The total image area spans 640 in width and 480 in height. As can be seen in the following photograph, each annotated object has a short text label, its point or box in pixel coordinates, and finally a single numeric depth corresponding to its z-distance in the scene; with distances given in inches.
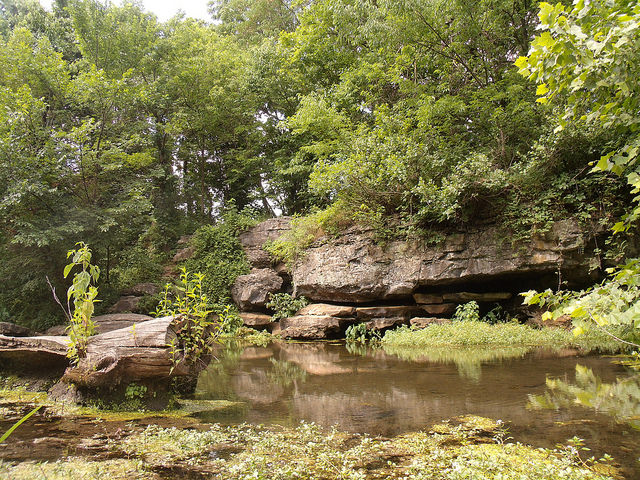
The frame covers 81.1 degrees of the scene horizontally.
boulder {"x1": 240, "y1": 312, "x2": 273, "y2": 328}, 573.0
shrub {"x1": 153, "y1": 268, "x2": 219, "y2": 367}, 200.1
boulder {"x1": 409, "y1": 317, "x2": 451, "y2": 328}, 439.2
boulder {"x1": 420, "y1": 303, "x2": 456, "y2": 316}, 464.1
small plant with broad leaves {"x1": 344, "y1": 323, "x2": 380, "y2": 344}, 462.6
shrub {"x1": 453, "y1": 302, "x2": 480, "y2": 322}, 430.8
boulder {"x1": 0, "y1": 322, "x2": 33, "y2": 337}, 325.7
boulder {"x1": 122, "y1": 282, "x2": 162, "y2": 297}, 614.5
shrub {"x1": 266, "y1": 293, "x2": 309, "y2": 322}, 552.7
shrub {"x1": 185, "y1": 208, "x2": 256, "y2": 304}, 661.9
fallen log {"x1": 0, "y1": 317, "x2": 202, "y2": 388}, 182.7
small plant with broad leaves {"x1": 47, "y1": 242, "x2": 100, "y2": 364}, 186.9
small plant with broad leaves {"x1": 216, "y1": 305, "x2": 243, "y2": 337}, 553.8
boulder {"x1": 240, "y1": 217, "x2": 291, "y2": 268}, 670.5
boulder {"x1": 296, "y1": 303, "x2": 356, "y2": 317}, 489.4
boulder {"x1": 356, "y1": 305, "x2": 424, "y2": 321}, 482.3
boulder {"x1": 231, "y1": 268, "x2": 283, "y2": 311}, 595.8
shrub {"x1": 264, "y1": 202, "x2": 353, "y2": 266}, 533.1
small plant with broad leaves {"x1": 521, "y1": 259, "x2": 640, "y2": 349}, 72.0
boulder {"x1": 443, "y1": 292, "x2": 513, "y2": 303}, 457.6
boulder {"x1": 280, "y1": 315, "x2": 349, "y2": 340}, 473.4
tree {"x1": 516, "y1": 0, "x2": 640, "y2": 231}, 84.0
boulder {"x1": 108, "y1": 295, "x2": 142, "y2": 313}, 548.4
